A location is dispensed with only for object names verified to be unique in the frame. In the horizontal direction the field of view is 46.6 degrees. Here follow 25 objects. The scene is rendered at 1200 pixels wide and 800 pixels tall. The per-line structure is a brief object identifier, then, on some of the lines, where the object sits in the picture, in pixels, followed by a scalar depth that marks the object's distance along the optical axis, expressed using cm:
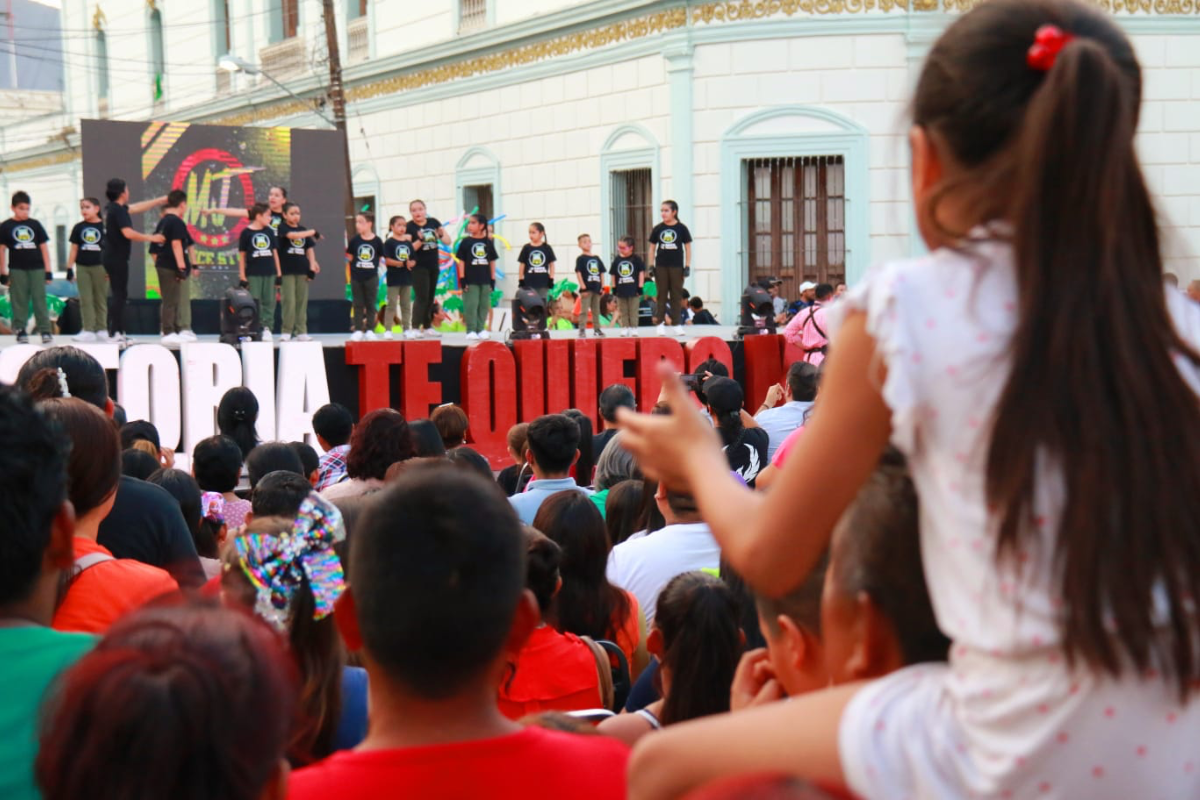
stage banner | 1969
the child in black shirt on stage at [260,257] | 1627
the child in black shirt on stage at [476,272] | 1834
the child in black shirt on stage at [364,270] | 1744
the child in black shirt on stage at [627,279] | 1897
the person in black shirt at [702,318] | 2039
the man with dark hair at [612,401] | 880
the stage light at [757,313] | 1748
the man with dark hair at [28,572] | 195
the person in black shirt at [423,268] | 1808
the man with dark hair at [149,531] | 392
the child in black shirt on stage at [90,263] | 1498
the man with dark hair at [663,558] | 460
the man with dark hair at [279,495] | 403
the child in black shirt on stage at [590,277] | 1911
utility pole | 2455
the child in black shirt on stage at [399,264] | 1797
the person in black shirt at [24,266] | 1473
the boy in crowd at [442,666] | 185
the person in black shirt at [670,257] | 1873
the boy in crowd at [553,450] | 607
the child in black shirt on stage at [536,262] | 1880
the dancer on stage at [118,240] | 1475
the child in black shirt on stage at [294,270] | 1658
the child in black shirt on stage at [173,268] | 1498
